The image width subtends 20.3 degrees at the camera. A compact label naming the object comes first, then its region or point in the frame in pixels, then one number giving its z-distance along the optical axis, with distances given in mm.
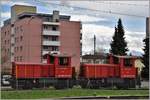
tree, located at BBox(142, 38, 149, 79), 66938
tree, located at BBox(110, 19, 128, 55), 79625
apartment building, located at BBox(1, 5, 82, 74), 95938
